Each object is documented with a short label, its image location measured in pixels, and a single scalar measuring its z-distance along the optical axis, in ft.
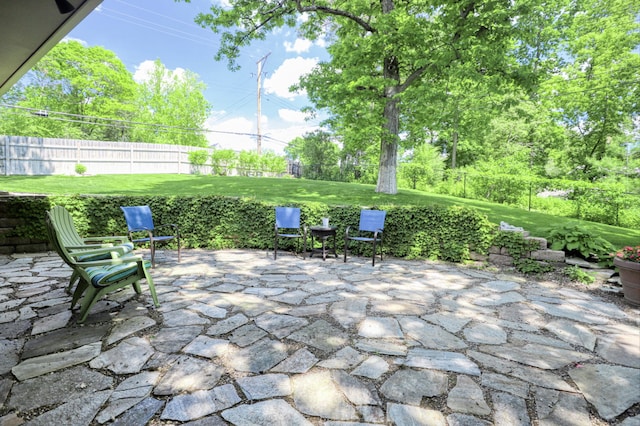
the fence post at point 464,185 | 41.32
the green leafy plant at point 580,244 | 15.48
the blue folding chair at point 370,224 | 18.11
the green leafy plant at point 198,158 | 53.01
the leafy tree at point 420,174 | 51.08
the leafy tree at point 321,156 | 59.52
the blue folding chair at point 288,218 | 19.39
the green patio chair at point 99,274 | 9.18
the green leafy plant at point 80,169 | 42.68
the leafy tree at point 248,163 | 56.65
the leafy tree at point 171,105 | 93.40
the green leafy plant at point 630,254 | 12.21
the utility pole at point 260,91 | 72.43
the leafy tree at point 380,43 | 23.34
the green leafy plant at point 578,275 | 14.30
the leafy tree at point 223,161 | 54.24
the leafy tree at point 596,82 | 42.19
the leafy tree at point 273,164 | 60.22
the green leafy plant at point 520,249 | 15.83
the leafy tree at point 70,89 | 68.13
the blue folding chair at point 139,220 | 16.79
